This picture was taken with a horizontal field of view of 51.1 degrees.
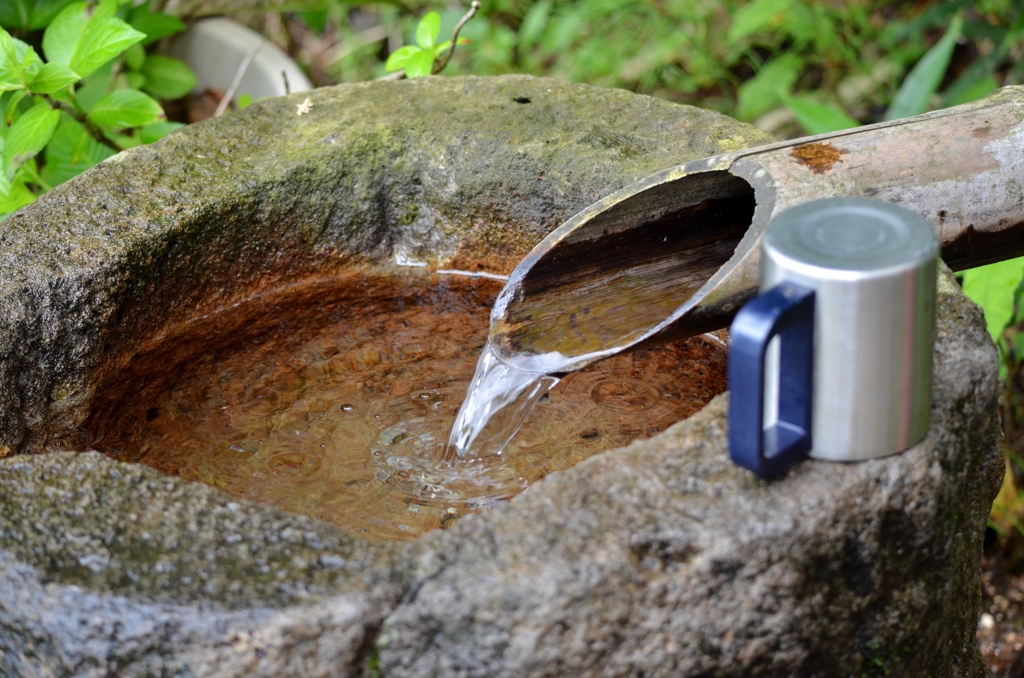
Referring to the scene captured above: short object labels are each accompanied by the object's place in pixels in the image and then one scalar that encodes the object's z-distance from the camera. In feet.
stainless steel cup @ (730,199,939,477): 3.78
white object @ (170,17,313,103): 11.35
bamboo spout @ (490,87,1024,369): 5.15
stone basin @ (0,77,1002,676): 3.72
